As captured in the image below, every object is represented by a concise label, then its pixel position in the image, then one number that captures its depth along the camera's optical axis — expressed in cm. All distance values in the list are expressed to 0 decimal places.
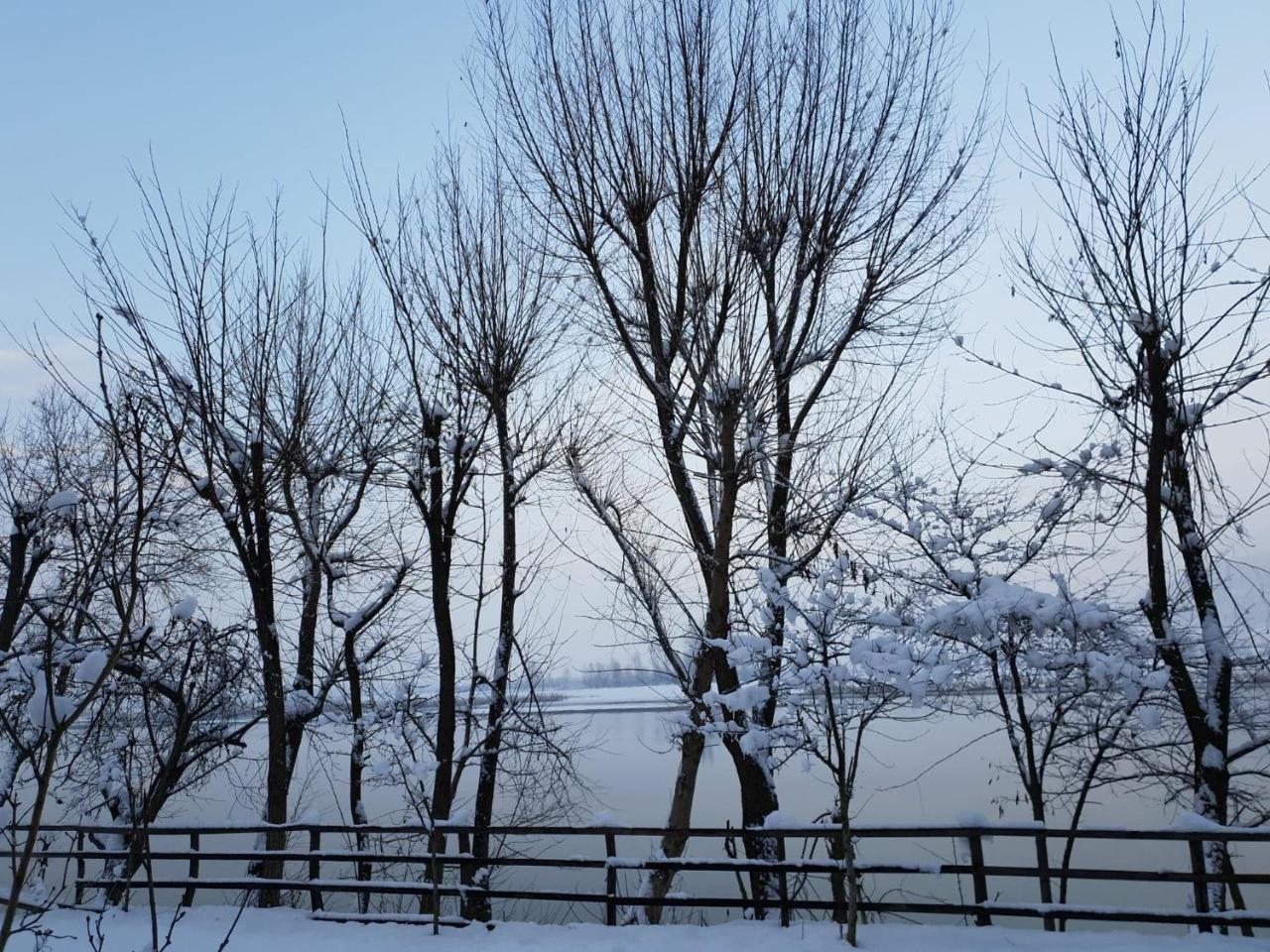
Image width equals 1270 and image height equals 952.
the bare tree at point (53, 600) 237
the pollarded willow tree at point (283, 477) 986
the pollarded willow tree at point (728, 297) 938
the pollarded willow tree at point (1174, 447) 781
